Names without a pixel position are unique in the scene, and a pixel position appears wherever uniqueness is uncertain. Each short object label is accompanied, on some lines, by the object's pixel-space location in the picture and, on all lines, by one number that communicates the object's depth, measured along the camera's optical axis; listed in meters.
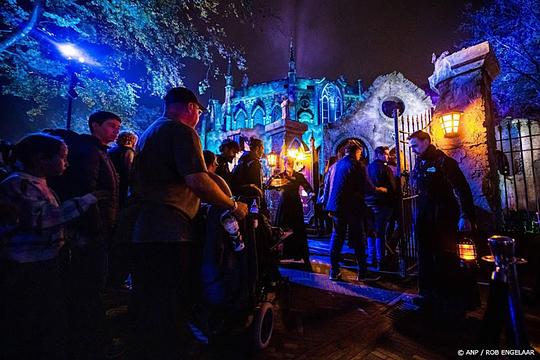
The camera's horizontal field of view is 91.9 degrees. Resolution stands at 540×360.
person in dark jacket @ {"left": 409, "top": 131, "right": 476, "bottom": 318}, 3.20
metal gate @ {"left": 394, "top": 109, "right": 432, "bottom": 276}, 4.70
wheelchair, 2.06
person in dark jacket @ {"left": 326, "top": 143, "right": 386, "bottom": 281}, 4.75
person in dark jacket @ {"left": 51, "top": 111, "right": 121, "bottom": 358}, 2.29
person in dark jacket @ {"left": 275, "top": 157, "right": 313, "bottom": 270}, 5.59
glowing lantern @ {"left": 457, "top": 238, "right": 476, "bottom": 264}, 2.96
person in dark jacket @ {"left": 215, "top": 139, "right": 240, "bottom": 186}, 4.86
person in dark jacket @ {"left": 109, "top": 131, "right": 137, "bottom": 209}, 3.92
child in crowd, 1.71
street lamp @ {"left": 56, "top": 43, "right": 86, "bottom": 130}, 6.67
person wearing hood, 5.00
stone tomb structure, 17.03
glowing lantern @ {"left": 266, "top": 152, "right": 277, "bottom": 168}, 8.57
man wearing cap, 1.75
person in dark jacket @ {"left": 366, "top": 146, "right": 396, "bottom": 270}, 5.48
